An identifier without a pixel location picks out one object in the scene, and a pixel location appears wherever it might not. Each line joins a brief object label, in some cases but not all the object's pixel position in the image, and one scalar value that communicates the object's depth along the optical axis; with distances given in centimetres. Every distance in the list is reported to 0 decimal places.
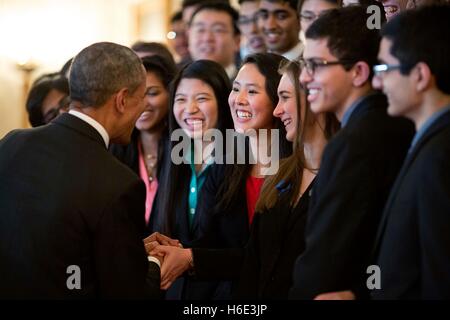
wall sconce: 861
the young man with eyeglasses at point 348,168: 233
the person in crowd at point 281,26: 504
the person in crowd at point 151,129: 426
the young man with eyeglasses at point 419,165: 210
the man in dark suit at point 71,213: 257
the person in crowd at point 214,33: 548
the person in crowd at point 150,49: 476
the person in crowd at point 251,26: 540
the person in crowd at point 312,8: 447
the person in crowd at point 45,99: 467
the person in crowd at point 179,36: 627
